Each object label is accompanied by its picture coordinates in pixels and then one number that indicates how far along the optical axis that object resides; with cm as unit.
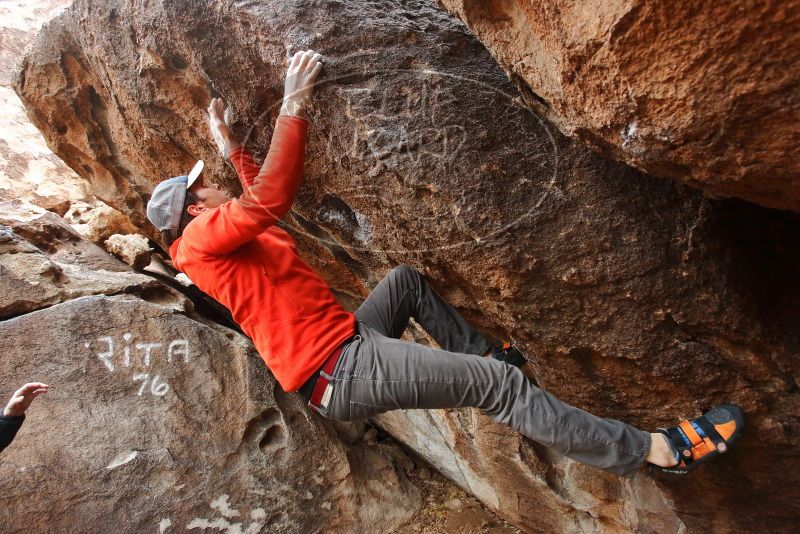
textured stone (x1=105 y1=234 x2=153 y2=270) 483
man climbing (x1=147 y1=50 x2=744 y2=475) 235
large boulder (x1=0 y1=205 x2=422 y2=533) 340
